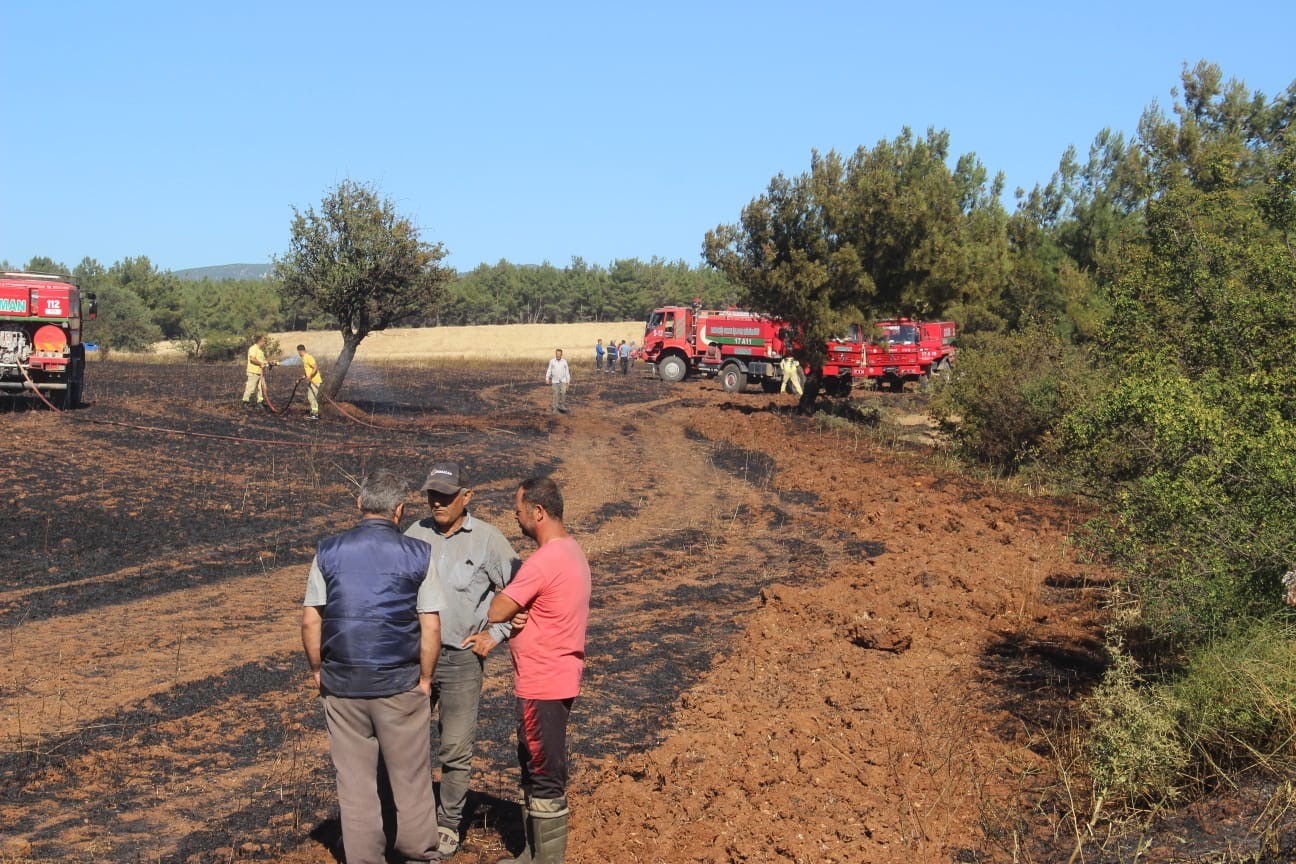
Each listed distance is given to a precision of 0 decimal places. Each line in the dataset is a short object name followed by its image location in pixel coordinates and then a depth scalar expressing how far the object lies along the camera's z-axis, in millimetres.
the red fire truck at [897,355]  37688
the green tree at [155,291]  89375
